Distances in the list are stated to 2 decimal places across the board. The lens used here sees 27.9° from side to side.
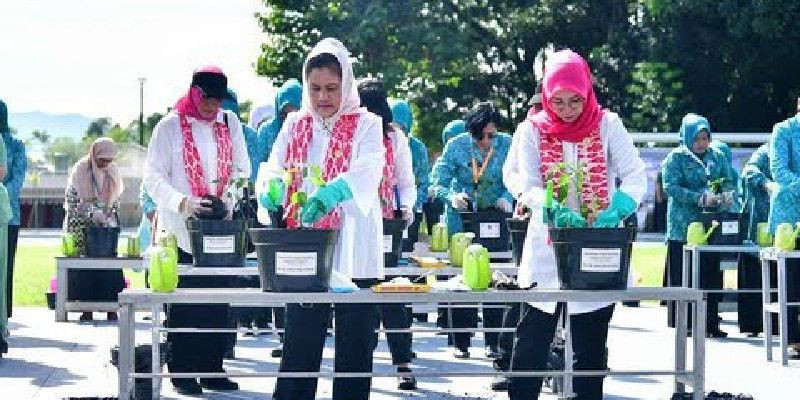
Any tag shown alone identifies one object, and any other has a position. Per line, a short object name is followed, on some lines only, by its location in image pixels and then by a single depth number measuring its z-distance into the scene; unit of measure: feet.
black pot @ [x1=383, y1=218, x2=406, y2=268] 29.53
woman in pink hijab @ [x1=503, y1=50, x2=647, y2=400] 21.38
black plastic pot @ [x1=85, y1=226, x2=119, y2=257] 44.19
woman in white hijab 21.59
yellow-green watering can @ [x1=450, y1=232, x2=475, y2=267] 30.22
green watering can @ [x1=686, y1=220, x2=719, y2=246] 39.24
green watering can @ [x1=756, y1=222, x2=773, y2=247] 37.58
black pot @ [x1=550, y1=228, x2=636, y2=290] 20.10
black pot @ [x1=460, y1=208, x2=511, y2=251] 35.47
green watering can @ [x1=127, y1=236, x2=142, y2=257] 44.09
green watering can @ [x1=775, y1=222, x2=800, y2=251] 33.58
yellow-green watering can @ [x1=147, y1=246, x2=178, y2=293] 20.07
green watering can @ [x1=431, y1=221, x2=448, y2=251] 34.58
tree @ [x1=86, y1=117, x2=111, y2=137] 405.20
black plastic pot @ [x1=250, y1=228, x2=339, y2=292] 19.56
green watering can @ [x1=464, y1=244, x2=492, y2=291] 20.61
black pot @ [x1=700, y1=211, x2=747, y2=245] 39.65
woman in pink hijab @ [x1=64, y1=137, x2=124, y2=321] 45.57
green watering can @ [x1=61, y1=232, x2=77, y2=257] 44.11
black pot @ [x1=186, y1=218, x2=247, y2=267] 25.75
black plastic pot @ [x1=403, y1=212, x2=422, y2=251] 41.89
